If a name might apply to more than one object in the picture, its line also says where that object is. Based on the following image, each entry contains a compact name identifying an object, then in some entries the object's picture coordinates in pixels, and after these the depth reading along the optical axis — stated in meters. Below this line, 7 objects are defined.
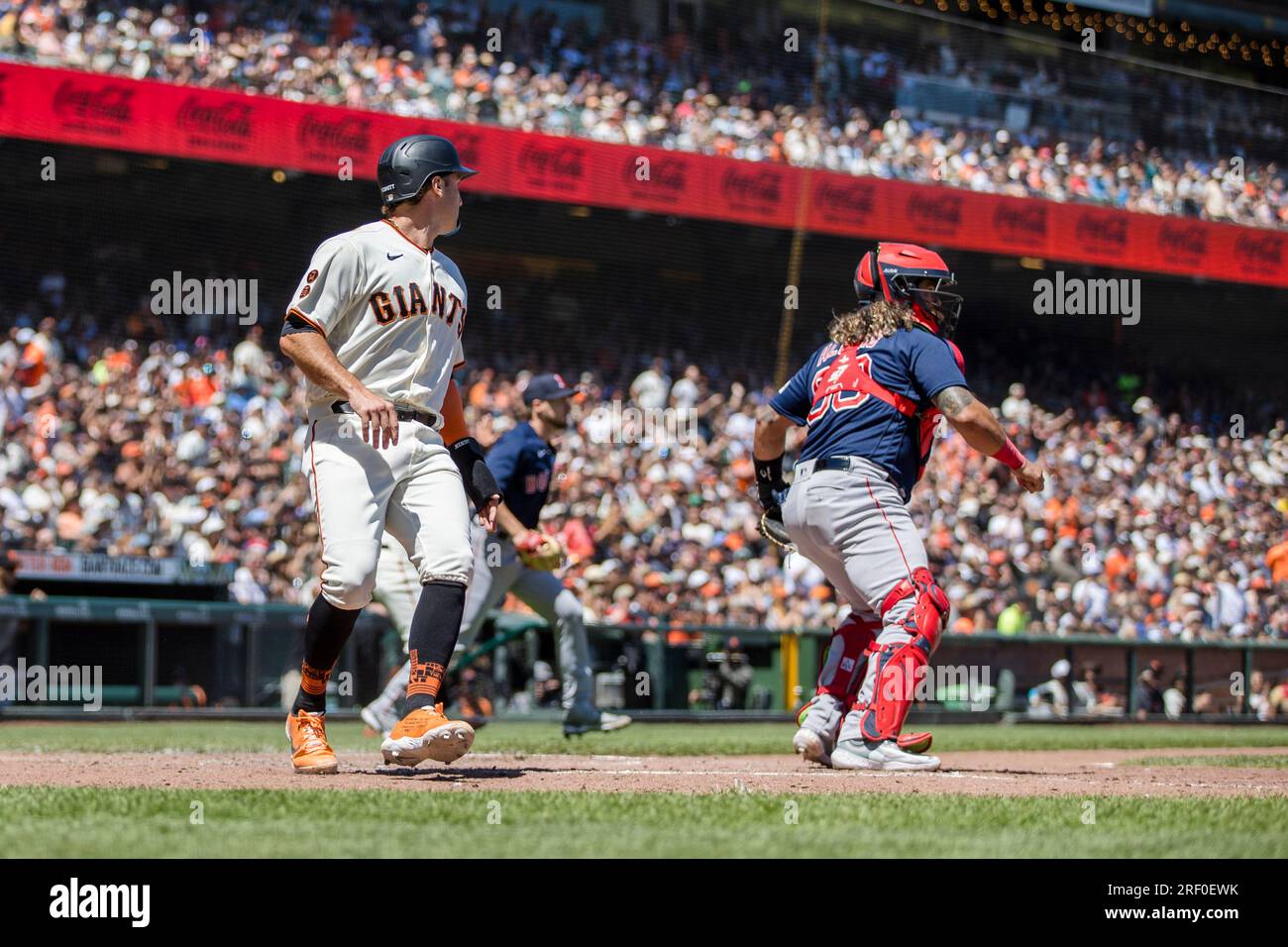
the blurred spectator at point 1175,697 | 14.70
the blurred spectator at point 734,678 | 13.72
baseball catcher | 5.89
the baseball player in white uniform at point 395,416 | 5.10
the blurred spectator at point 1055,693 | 14.22
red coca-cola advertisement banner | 17.95
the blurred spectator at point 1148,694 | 14.65
